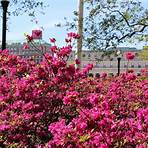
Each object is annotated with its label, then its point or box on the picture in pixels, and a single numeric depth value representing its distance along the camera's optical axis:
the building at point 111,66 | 125.57
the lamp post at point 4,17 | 15.49
